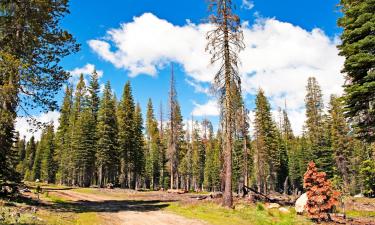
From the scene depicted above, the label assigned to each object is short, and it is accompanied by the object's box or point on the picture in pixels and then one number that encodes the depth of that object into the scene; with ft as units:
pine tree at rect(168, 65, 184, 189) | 165.99
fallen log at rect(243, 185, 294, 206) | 91.25
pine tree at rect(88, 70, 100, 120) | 192.01
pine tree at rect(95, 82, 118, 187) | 170.09
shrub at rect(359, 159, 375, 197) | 70.71
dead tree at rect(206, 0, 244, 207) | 73.77
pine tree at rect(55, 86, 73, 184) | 200.88
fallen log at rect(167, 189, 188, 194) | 141.98
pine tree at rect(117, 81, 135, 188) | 184.78
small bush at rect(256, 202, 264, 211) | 63.63
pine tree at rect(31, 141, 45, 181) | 276.16
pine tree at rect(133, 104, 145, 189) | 199.96
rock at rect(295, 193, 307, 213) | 71.87
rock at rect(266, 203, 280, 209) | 70.72
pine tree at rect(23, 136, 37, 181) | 322.10
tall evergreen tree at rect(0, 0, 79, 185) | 52.85
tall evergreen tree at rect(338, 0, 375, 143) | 61.93
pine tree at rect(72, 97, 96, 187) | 178.09
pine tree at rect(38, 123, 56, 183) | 240.53
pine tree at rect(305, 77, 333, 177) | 184.49
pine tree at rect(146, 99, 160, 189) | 255.43
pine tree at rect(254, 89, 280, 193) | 177.27
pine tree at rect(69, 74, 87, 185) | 185.06
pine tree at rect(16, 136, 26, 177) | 367.25
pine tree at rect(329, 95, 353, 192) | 183.42
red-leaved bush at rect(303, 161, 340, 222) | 59.82
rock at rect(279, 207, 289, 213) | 67.83
